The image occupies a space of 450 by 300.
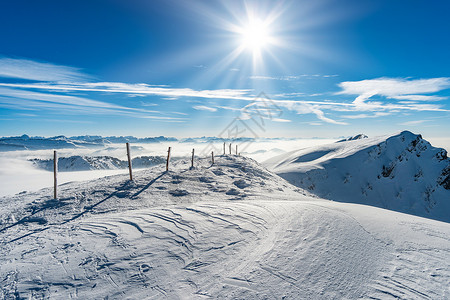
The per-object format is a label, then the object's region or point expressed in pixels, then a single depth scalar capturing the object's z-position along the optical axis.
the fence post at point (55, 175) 9.51
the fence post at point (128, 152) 12.99
